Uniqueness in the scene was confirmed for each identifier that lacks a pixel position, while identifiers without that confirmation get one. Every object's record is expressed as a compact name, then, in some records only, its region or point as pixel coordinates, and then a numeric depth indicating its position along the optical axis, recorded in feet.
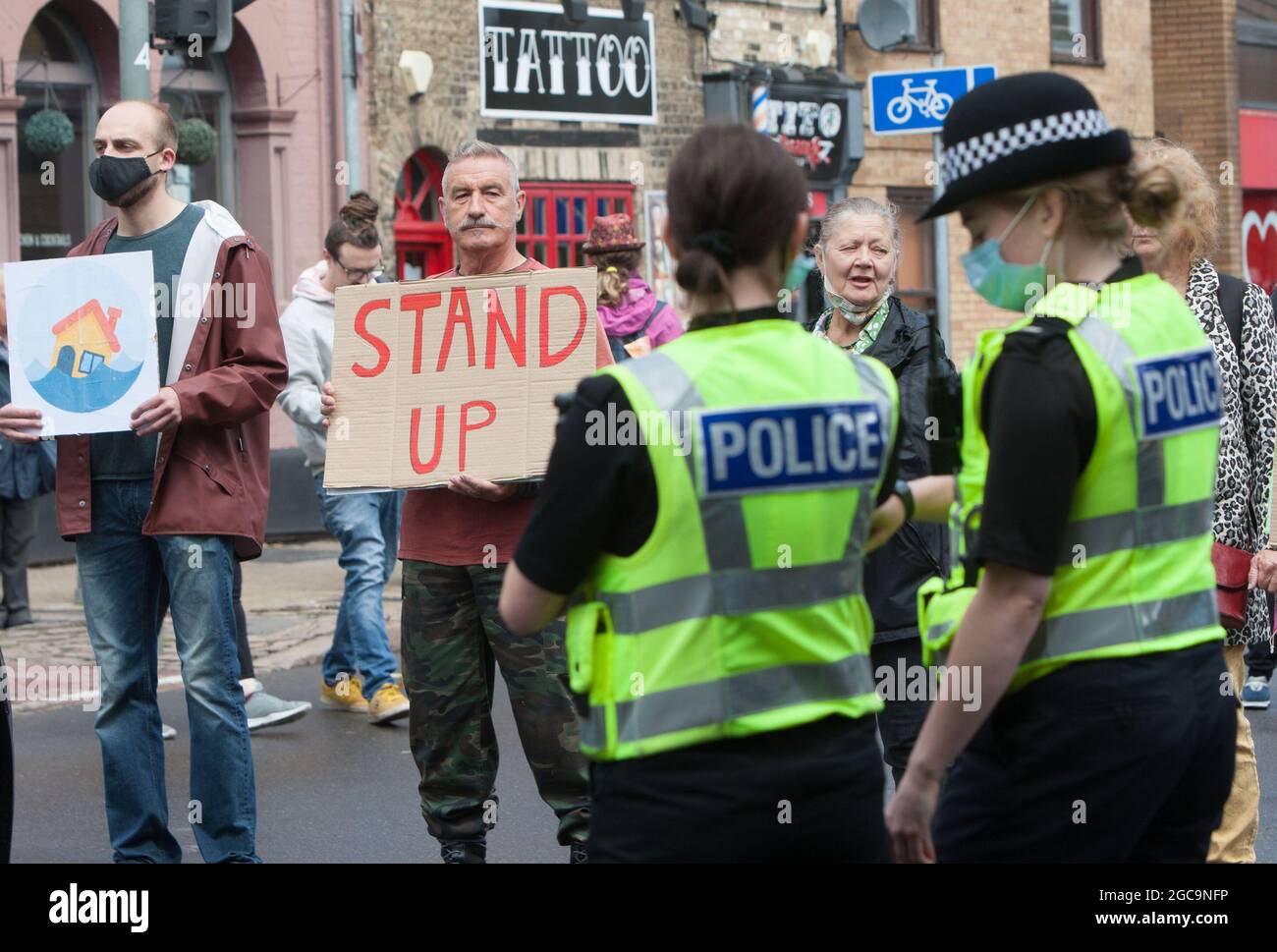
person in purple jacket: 30.68
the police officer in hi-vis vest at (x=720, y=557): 9.93
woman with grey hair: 17.87
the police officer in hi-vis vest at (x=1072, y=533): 10.07
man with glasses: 28.71
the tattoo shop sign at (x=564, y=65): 63.41
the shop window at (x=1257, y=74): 98.12
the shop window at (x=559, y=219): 65.72
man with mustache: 17.53
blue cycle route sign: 45.19
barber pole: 73.31
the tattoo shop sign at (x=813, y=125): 74.64
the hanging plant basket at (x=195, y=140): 50.44
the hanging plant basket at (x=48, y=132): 49.55
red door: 61.00
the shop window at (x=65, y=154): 51.34
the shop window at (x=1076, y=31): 87.76
